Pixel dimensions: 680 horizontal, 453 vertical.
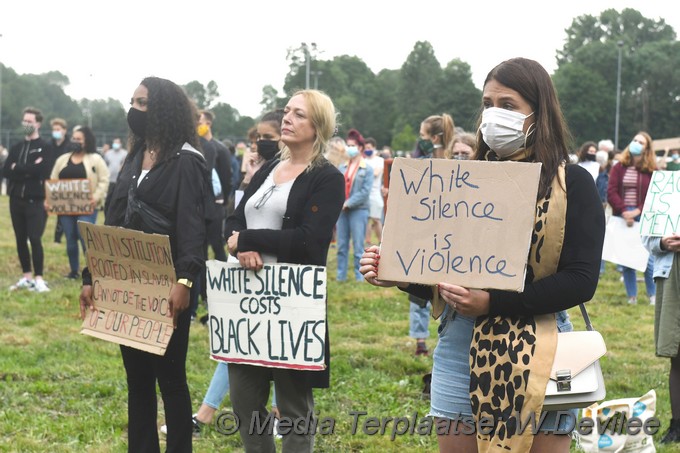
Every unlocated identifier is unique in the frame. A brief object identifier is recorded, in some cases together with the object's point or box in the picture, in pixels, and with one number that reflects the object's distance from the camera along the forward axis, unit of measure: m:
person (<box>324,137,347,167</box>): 13.96
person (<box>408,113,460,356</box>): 7.11
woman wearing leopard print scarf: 2.90
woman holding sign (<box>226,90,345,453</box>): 4.20
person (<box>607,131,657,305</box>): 10.77
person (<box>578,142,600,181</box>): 12.95
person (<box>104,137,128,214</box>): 20.22
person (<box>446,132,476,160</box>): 6.40
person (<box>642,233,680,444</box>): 5.53
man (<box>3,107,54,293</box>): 10.98
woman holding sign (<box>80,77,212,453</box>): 4.42
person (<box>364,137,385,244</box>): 15.34
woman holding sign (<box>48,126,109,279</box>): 11.76
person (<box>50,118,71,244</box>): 12.24
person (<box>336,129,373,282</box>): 12.71
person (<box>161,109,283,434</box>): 5.25
